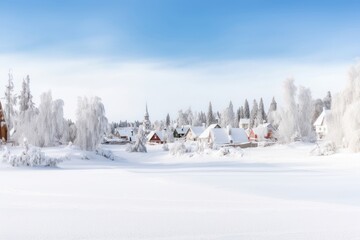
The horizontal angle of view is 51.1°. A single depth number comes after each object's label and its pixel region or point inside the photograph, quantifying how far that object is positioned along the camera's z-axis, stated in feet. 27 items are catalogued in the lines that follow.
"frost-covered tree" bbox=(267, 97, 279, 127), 190.26
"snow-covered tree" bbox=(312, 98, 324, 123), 319.55
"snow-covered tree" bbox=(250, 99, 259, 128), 386.63
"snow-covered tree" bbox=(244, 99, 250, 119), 420.36
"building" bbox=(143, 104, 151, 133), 408.34
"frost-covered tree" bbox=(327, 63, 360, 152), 109.70
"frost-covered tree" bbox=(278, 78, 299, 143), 185.98
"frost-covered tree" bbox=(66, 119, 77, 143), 148.56
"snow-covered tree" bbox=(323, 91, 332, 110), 356.57
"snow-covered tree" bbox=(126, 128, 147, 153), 163.02
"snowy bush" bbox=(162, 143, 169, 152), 173.01
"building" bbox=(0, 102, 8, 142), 141.78
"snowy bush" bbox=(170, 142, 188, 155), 137.10
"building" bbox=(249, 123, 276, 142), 260.21
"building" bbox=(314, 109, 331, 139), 237.12
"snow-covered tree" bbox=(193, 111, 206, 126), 450.91
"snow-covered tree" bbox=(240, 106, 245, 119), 427.74
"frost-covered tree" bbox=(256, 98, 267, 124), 352.49
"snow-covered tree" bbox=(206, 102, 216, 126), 378.77
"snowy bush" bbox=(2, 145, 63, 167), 67.97
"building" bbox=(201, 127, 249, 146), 211.61
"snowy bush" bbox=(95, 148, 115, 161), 119.92
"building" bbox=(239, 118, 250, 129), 383.45
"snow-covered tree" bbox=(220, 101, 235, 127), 400.49
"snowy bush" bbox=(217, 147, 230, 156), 131.23
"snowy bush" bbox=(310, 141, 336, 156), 119.39
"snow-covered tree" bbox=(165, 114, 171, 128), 474.49
